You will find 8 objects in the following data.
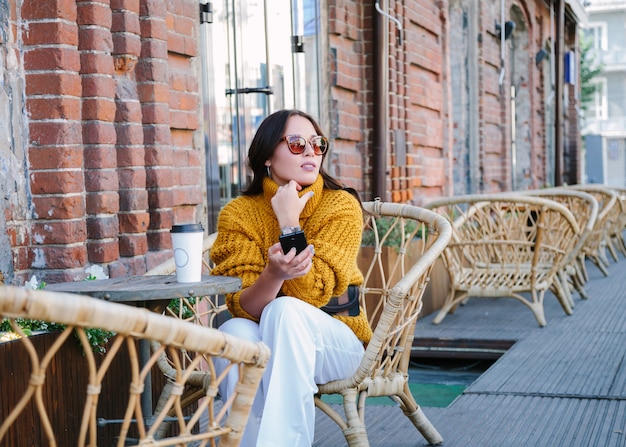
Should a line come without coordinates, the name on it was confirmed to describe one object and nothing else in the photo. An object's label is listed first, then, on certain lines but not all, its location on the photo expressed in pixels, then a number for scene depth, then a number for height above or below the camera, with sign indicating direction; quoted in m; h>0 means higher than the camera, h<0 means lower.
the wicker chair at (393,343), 2.70 -0.53
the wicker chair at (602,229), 7.93 -0.60
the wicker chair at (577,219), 6.52 -0.38
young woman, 2.46 -0.28
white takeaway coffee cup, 2.43 -0.19
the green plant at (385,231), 5.94 -0.41
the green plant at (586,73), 35.40 +3.60
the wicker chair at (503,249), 5.83 -0.53
